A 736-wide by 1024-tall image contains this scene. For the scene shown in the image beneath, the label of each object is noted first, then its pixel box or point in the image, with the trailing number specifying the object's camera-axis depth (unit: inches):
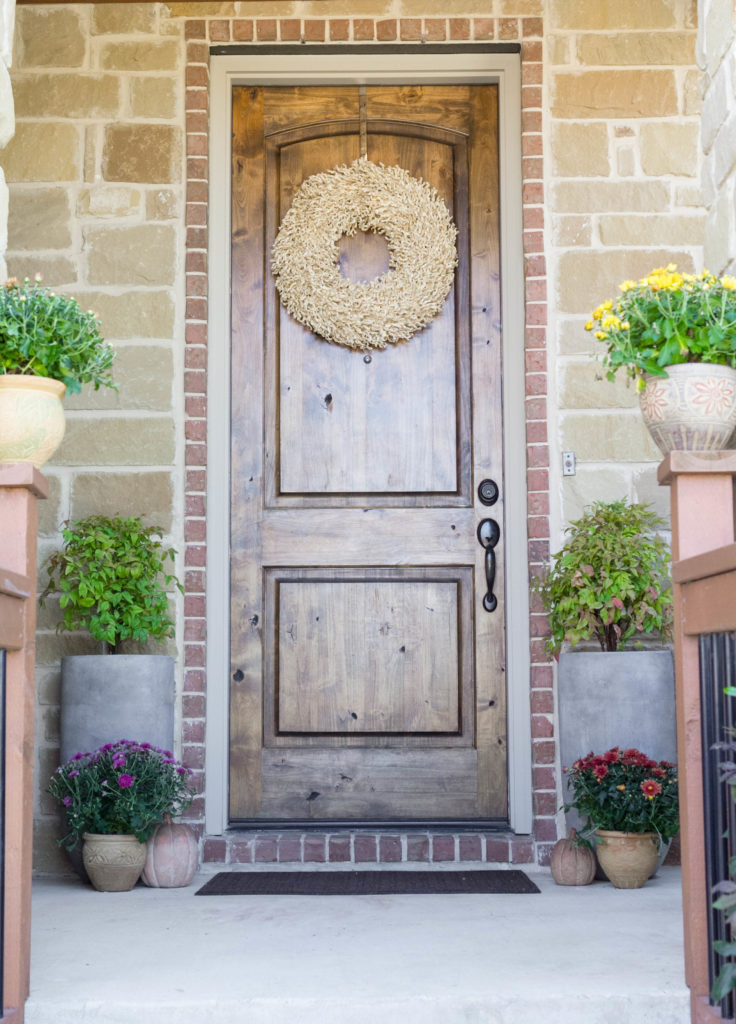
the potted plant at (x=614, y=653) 139.2
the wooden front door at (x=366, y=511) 154.9
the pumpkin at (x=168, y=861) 133.8
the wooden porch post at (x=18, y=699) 84.3
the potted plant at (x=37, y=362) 88.5
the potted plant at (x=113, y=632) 140.1
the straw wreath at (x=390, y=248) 158.4
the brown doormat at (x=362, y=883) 131.0
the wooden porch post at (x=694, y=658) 86.5
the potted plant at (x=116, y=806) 130.1
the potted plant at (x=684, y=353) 87.1
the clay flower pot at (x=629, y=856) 129.9
